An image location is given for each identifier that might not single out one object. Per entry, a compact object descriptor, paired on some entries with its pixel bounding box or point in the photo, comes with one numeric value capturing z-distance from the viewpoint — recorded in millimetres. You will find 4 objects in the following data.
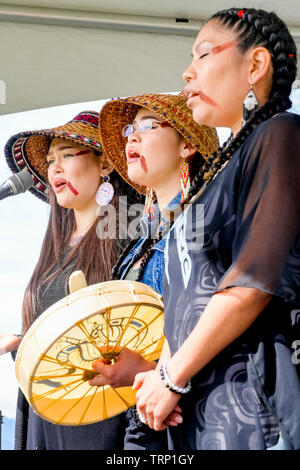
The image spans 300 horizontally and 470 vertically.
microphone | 4391
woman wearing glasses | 4422
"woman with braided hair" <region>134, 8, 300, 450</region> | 2615
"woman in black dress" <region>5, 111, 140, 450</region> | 4910
